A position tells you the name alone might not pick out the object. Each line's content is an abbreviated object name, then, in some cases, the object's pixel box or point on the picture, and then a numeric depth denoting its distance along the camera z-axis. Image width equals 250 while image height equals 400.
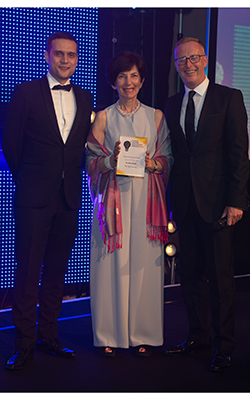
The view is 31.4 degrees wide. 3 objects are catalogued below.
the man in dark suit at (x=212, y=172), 2.86
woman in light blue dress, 3.05
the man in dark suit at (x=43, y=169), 2.89
